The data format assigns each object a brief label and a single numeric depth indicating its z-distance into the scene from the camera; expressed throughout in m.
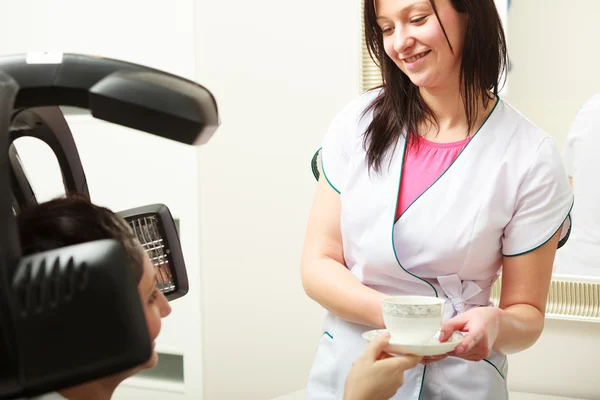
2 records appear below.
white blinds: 2.37
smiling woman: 1.32
